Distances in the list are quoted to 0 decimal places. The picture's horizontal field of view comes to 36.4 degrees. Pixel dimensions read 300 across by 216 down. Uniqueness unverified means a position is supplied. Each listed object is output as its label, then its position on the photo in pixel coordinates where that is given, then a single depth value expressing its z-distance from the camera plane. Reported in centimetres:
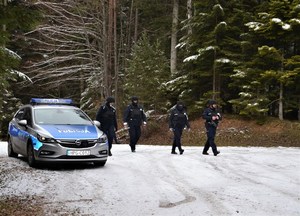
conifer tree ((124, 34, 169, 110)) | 2922
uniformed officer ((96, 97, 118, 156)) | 1560
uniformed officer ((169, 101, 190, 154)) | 1619
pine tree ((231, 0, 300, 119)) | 2244
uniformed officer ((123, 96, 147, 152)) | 1666
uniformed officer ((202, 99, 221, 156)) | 1578
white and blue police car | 1166
